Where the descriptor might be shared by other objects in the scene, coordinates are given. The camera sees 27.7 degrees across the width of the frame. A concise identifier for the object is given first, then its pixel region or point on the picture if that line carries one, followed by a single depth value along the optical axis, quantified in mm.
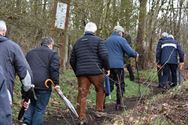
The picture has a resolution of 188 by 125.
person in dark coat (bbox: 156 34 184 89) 12808
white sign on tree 12408
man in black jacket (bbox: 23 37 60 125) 7602
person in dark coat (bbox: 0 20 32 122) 5897
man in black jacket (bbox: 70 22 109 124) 8352
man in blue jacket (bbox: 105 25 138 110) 9882
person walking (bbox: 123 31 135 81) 16741
